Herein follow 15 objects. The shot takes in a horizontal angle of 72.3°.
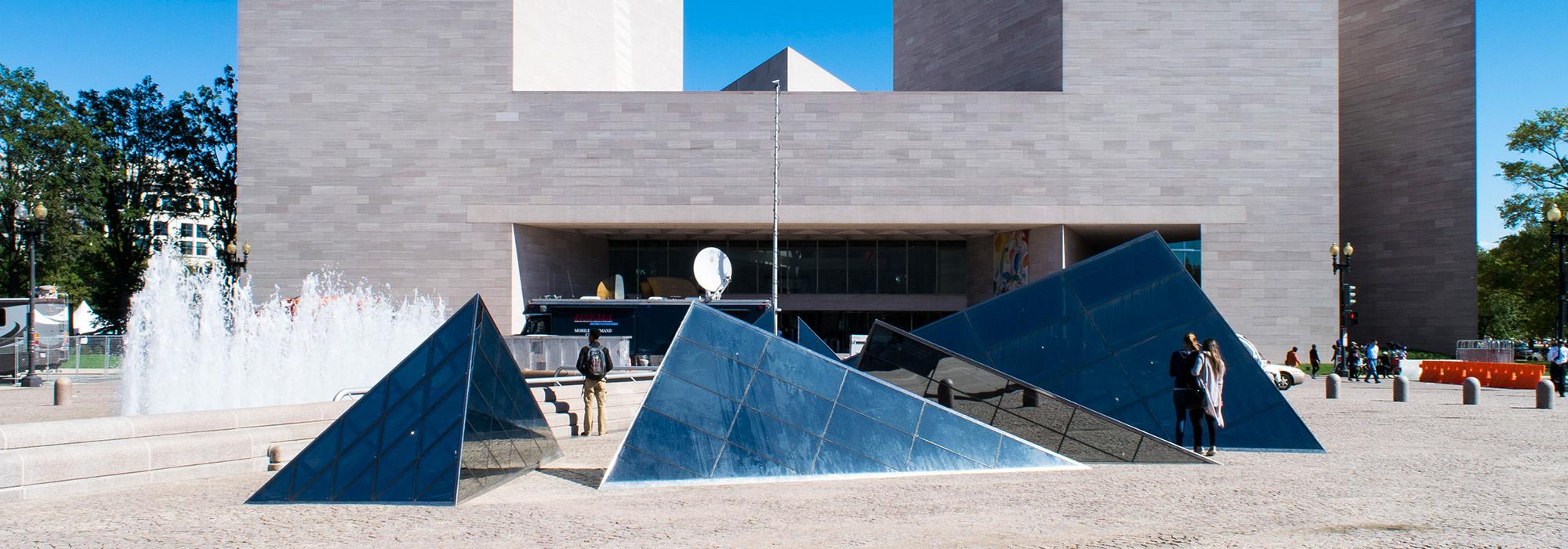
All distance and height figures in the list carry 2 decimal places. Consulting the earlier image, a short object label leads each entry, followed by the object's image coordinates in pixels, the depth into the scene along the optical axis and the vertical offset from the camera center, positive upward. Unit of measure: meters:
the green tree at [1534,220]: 45.94 +2.77
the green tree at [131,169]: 53.59 +5.79
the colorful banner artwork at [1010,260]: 39.53 +0.90
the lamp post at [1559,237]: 26.91 +1.19
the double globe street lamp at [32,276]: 27.48 +0.21
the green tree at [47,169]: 49.25 +5.43
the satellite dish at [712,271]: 31.84 +0.37
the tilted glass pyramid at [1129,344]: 12.66 -0.75
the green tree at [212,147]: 54.47 +6.95
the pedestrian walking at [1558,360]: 24.39 -1.75
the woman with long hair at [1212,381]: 11.90 -1.10
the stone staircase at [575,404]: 15.60 -1.86
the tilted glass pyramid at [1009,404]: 11.51 -1.37
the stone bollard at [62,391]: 20.09 -2.02
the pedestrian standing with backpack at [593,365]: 14.67 -1.12
